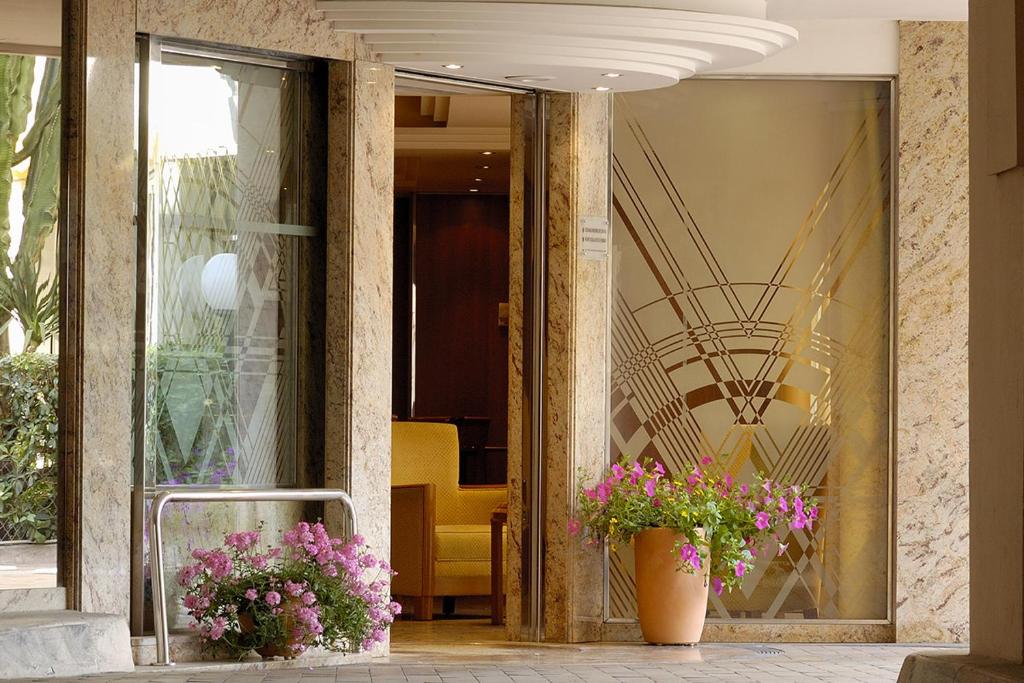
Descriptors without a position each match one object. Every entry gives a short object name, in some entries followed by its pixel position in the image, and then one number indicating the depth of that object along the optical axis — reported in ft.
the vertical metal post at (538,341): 45.26
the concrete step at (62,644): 31.44
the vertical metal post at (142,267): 37.16
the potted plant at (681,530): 42.65
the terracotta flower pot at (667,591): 42.70
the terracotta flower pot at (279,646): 36.05
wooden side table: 50.27
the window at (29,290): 37.00
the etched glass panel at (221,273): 38.11
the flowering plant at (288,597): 36.01
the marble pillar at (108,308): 35.82
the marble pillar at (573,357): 44.76
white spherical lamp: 39.04
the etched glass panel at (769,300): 45.60
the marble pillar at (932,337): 44.88
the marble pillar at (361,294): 40.11
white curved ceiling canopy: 38.36
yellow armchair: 51.82
